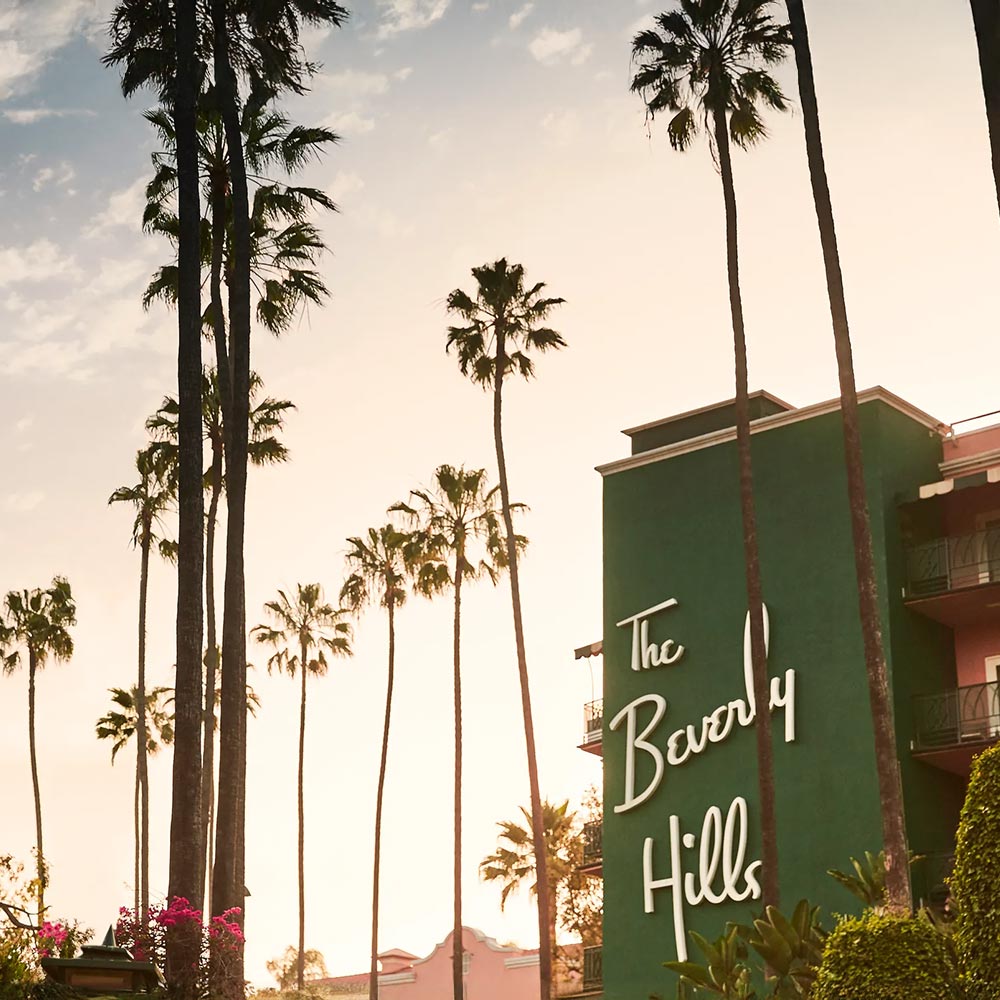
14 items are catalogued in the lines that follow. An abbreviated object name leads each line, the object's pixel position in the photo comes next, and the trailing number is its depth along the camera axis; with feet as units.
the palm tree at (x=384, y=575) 172.04
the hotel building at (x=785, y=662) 93.30
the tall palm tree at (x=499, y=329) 128.88
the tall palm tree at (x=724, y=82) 89.04
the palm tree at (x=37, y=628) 200.95
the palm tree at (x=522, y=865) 184.24
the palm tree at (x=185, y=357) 59.26
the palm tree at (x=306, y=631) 196.03
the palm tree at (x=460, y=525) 150.71
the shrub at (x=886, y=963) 31.48
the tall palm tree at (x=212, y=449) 110.83
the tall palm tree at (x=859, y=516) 65.77
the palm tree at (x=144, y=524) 161.69
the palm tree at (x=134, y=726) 195.00
